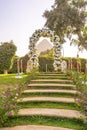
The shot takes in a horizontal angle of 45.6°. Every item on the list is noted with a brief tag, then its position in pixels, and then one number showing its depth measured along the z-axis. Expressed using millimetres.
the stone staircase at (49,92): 2912
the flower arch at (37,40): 8763
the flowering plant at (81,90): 2612
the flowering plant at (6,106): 2605
